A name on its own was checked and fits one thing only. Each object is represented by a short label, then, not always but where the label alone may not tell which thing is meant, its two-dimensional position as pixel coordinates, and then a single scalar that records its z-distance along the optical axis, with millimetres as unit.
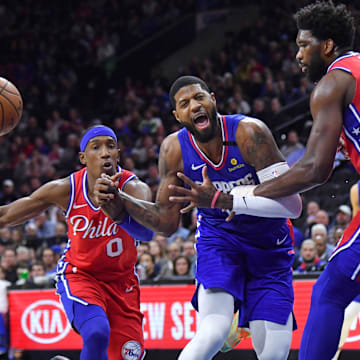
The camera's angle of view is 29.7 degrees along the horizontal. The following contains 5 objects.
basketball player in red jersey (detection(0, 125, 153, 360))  4879
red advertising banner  7152
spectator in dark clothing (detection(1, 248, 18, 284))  8797
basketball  5266
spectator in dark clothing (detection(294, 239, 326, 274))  7426
